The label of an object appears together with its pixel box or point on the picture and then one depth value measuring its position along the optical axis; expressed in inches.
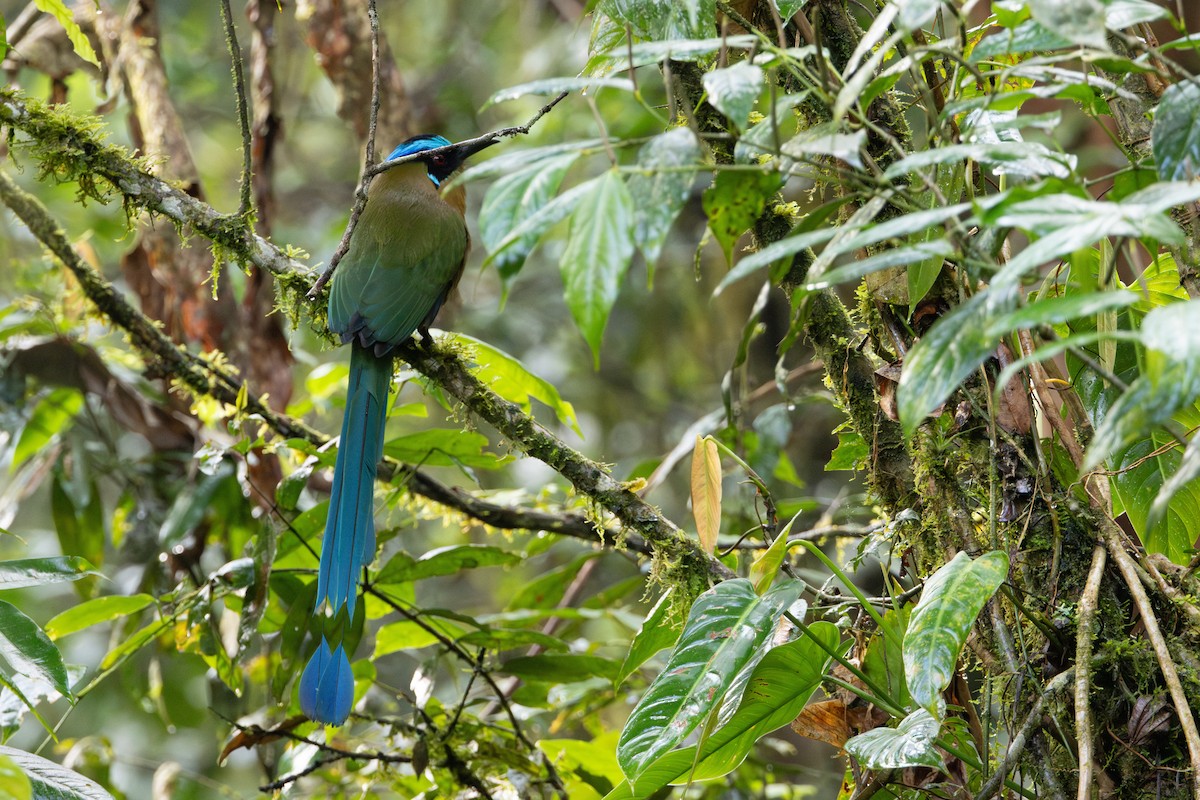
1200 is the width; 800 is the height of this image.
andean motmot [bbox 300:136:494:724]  466.9
